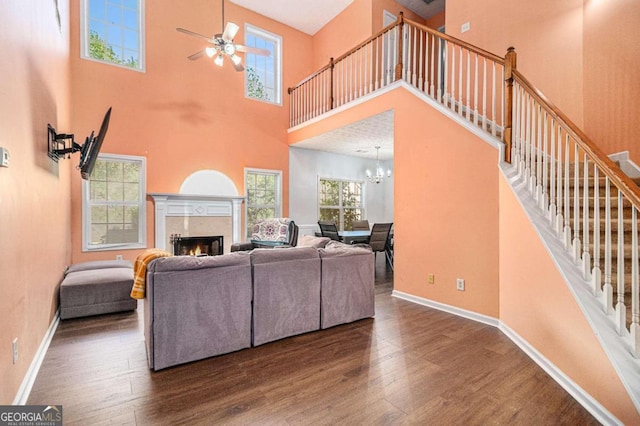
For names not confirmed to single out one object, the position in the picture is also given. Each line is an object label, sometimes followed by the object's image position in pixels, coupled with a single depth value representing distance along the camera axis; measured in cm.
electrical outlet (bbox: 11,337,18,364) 185
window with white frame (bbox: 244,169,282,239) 683
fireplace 571
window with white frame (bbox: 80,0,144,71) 515
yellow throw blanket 251
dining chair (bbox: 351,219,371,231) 788
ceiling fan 424
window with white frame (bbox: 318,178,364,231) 802
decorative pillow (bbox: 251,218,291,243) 613
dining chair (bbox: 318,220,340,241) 614
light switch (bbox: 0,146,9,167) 163
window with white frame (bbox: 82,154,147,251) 514
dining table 605
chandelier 726
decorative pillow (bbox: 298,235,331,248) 356
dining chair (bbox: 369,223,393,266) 590
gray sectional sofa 239
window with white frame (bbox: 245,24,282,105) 689
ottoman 348
